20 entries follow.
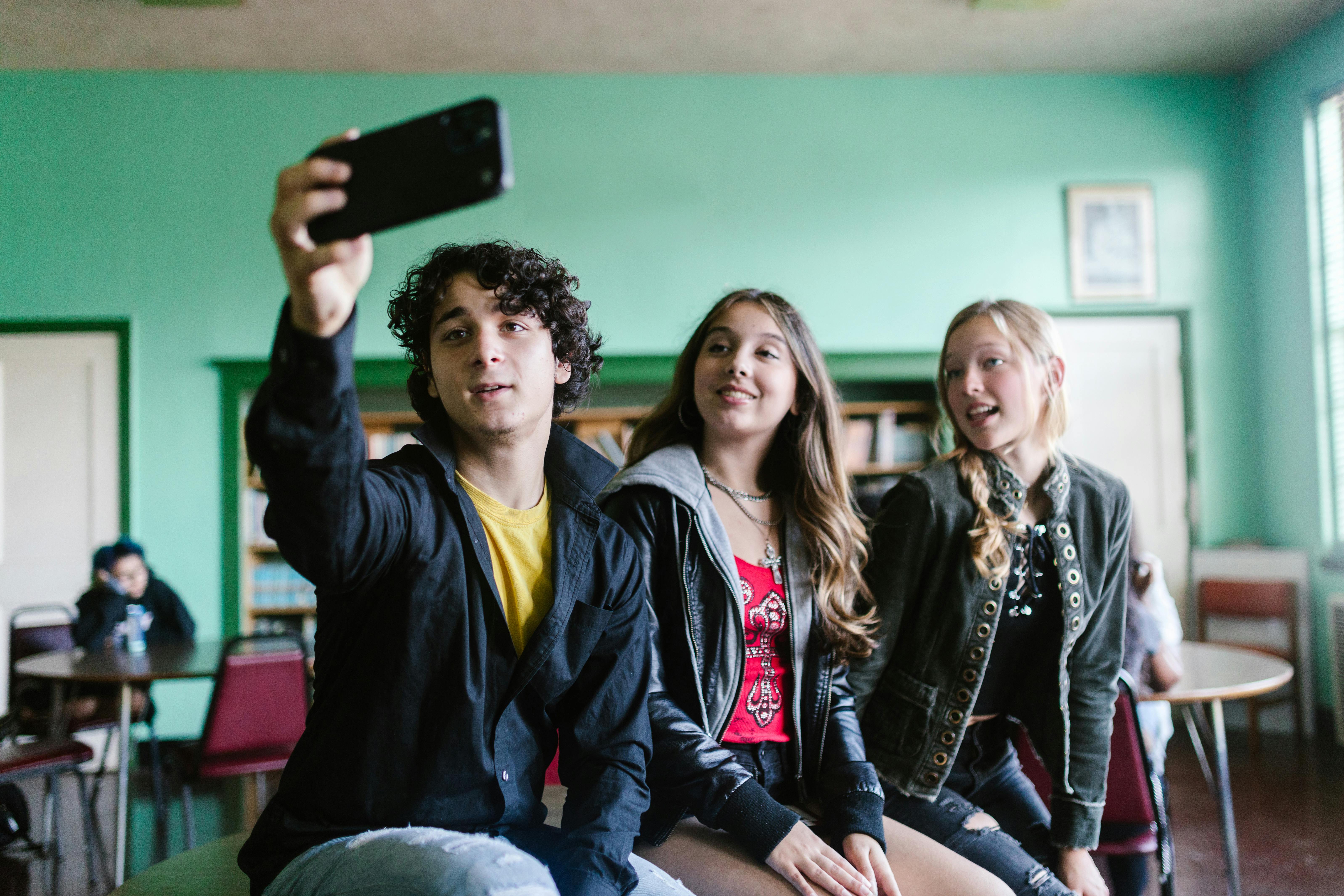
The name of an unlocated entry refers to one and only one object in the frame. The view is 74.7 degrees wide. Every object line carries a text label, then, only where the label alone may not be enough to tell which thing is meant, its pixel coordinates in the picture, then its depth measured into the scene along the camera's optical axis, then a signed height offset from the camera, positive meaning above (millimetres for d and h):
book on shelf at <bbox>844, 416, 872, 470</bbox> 5199 +122
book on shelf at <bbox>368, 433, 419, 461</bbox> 5016 +190
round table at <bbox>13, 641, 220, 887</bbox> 3004 -674
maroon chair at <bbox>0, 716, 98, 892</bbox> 2775 -908
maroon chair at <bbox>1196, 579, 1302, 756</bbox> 4605 -827
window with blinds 4684 +1071
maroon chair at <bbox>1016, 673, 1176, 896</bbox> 1800 -705
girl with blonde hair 1610 -289
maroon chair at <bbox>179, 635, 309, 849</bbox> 2988 -810
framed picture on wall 5227 +1257
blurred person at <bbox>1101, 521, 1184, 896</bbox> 1916 -550
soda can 3635 -618
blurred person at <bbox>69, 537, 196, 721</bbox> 3865 -591
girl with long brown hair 1334 -281
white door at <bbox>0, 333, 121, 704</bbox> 4922 +150
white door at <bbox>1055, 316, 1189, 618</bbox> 5180 +199
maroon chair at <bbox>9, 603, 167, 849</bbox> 3648 -930
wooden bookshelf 4938 -511
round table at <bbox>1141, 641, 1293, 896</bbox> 2318 -643
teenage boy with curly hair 843 -163
